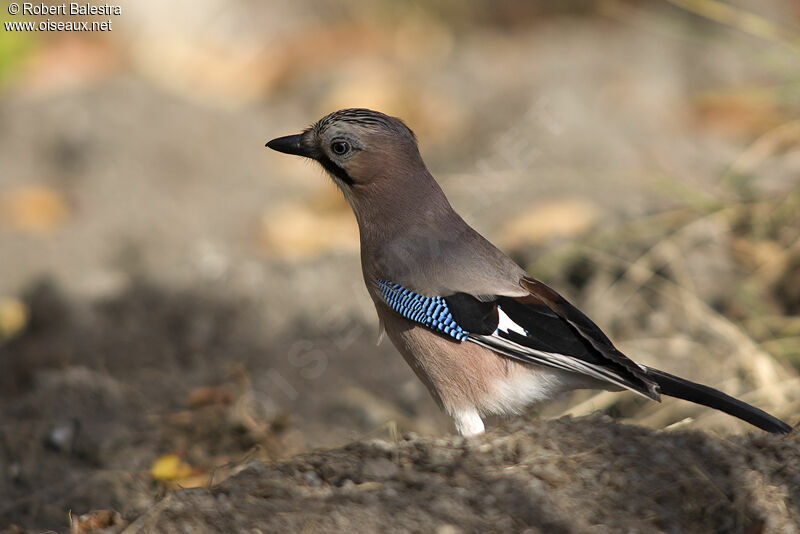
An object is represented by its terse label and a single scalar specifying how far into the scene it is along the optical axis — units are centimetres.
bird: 625
